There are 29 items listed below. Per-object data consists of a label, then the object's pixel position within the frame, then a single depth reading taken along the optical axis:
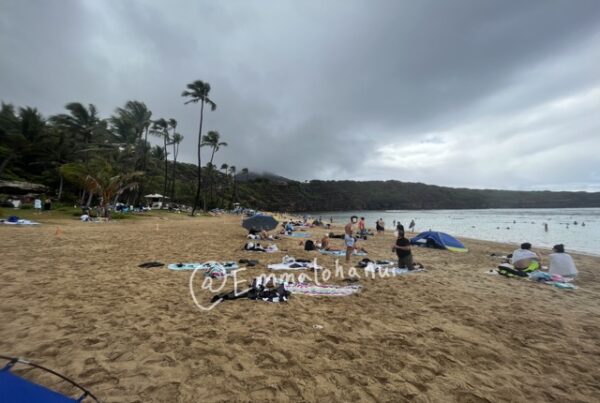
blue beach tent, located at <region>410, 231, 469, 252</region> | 13.96
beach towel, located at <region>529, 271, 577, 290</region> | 7.49
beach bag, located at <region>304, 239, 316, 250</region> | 11.73
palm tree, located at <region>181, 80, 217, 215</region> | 30.02
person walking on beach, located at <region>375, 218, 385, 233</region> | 23.10
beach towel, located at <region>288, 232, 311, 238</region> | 18.91
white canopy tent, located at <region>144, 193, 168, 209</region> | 43.31
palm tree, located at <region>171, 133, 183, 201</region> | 43.67
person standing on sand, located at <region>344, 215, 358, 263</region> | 9.59
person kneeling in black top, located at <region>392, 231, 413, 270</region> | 8.60
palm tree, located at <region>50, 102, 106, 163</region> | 31.05
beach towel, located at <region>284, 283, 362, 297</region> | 5.77
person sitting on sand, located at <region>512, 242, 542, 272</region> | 8.32
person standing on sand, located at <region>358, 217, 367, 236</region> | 20.00
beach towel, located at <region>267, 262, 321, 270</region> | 8.02
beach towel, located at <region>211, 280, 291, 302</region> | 5.24
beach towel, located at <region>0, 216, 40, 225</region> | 14.57
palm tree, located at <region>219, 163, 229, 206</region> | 83.29
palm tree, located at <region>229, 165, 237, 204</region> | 85.88
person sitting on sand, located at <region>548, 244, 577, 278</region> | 7.77
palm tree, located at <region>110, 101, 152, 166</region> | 32.94
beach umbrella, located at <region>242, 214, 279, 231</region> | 15.45
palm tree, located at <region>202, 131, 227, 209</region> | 45.28
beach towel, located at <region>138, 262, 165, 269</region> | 7.39
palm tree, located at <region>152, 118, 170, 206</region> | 38.72
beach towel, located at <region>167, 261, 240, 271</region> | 7.38
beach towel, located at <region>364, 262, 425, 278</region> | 7.83
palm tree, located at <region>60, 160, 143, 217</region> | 21.14
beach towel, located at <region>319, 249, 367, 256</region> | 11.25
